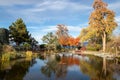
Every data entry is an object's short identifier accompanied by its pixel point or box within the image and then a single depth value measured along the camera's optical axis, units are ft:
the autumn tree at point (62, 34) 88.66
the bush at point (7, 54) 30.41
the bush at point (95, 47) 64.78
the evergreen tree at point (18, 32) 57.76
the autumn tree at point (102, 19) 54.82
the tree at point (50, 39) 76.95
